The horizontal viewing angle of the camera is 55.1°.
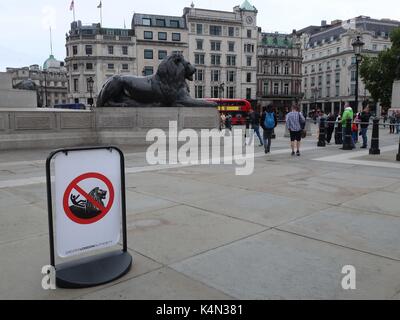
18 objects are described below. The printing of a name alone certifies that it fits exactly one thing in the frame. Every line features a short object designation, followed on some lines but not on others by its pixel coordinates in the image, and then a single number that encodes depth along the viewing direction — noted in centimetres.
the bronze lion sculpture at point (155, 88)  1417
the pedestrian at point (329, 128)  1691
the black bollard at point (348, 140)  1398
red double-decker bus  5134
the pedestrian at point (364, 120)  1504
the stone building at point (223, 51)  8000
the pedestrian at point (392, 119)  2523
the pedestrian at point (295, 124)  1180
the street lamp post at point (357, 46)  2056
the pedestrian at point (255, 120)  1656
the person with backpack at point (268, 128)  1270
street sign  304
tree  5305
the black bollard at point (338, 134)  1649
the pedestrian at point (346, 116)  1458
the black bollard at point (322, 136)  1535
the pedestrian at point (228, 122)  3234
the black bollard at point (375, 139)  1233
